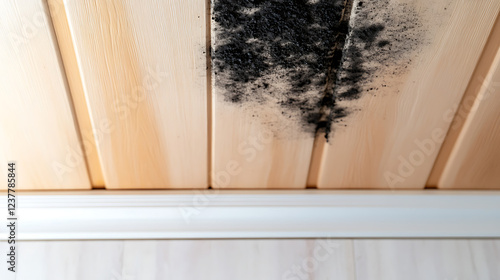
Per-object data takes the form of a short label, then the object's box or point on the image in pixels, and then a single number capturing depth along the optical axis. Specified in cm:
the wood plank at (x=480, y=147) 82
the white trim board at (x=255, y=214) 92
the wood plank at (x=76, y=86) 67
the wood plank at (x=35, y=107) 68
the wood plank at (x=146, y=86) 67
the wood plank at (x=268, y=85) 68
